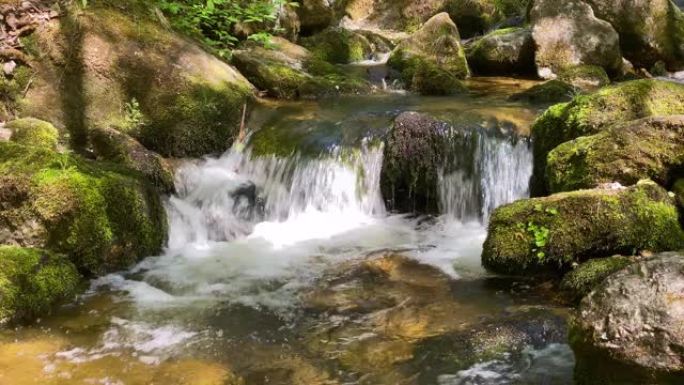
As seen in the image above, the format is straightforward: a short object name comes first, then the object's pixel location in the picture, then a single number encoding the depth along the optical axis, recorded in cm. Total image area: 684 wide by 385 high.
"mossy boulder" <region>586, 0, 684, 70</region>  1370
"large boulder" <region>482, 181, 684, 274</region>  534
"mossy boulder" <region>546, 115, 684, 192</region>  603
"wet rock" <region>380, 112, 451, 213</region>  802
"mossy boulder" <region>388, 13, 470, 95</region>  1312
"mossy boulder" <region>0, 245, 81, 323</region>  482
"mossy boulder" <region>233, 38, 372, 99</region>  1078
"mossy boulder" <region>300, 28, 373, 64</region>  1517
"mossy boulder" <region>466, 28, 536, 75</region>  1331
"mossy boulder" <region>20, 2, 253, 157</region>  791
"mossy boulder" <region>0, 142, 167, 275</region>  564
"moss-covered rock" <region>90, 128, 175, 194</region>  743
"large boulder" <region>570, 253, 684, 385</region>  305
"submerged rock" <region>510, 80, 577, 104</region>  1036
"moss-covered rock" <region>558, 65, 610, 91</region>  1233
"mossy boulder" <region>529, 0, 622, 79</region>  1288
